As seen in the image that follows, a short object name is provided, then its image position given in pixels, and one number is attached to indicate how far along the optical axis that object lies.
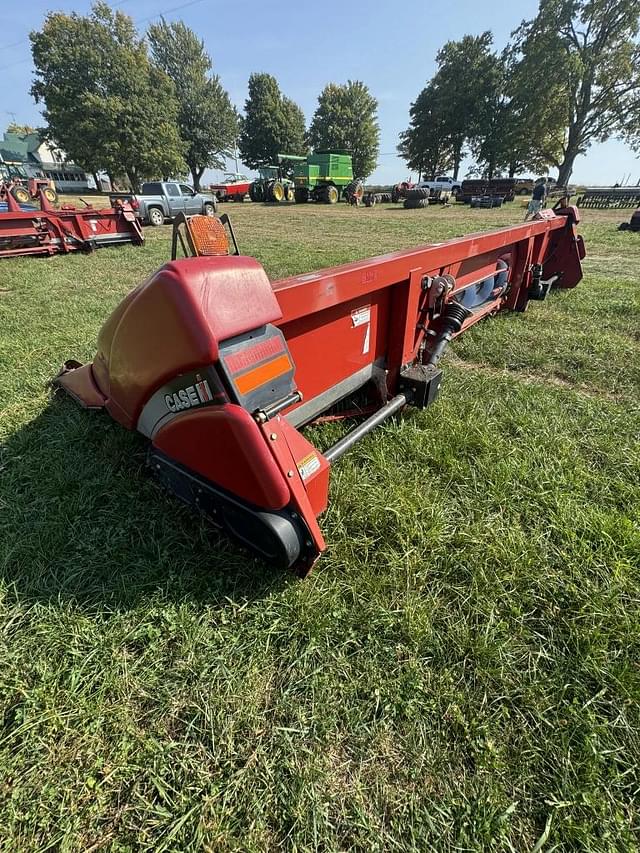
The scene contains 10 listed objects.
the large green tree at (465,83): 39.81
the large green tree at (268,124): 46.25
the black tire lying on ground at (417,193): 24.64
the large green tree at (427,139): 43.62
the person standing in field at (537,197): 8.35
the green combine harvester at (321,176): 26.80
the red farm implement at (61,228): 7.64
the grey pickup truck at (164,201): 14.45
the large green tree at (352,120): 47.72
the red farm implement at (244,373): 1.18
